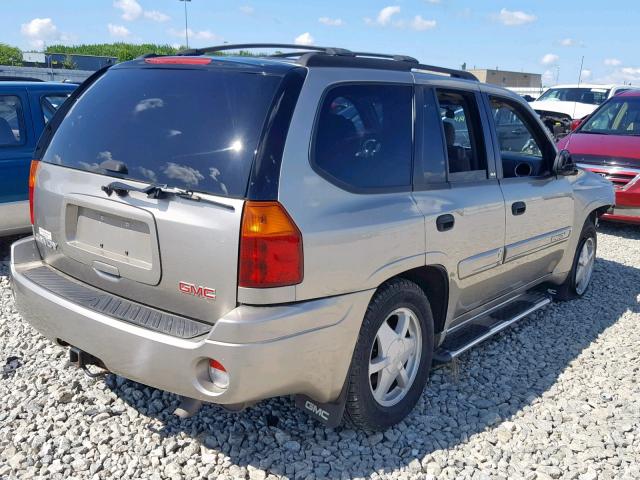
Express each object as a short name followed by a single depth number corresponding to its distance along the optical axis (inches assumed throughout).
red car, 310.7
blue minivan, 221.3
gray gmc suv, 95.3
